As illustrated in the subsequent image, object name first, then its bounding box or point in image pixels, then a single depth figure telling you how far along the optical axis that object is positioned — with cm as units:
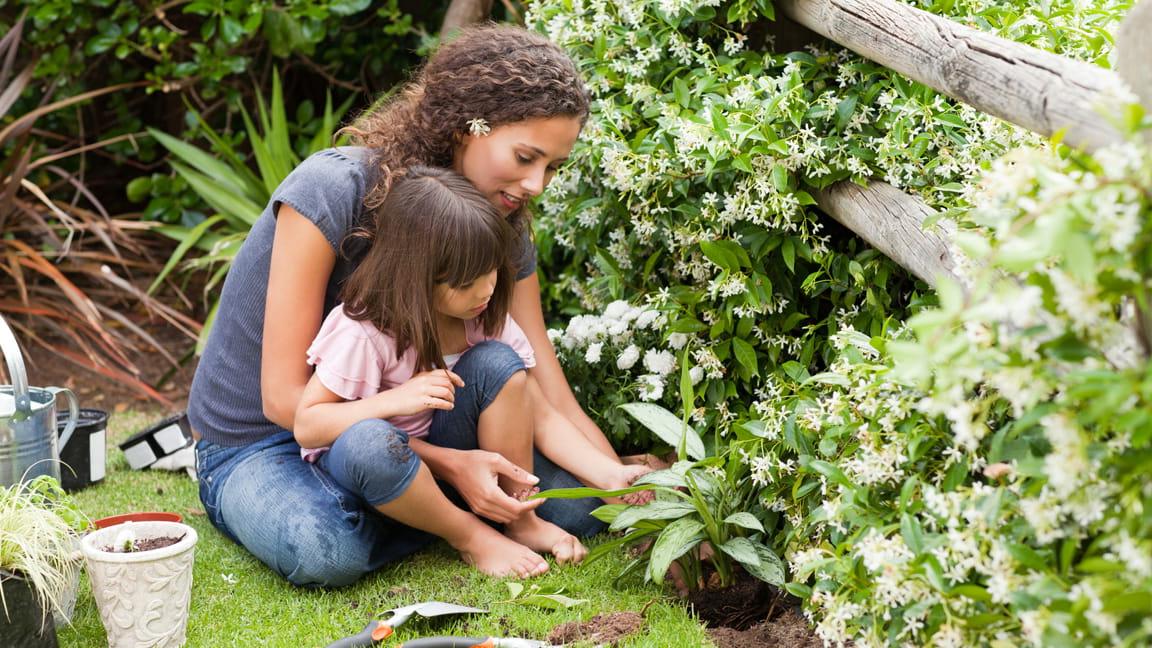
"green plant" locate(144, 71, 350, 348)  400
